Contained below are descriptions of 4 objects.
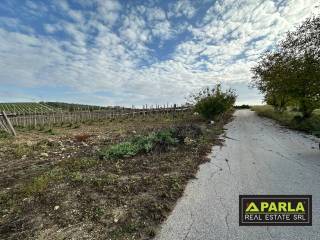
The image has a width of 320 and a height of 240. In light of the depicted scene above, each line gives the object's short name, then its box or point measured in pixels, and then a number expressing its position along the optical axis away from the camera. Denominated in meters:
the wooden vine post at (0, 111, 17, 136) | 11.48
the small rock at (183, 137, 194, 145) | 7.41
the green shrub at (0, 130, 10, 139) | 10.76
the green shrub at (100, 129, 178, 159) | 6.20
